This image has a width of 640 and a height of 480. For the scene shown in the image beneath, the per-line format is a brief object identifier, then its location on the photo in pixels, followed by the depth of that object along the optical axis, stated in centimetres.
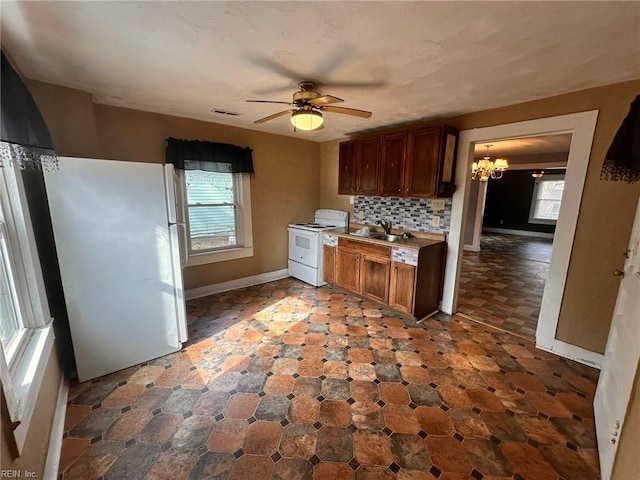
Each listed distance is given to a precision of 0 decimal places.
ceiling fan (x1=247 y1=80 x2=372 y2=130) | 194
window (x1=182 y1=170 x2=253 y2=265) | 348
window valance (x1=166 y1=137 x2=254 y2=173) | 313
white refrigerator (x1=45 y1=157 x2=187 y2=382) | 186
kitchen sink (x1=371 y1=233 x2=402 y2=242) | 347
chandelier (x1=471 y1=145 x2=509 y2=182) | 517
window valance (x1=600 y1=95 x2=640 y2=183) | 146
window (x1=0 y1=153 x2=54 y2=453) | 139
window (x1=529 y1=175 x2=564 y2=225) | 858
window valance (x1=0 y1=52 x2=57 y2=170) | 120
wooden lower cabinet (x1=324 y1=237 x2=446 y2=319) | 293
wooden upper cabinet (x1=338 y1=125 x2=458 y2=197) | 285
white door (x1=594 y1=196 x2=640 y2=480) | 132
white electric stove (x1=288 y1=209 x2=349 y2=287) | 396
